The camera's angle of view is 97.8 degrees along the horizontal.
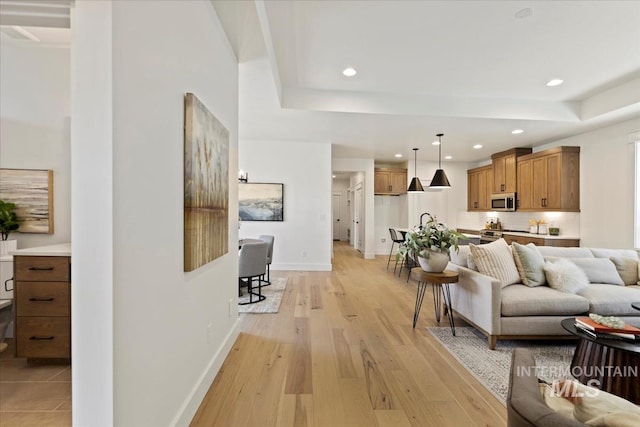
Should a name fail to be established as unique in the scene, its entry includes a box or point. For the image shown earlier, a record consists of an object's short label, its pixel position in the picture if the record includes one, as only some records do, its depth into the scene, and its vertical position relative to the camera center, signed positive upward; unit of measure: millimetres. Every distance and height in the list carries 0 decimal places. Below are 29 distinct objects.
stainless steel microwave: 5934 +258
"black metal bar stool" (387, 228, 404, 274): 6012 -464
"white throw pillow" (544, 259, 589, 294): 2682 -620
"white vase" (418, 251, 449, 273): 2799 -490
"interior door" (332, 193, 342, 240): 11455 -122
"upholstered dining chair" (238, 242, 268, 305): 3473 -611
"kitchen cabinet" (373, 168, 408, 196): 7785 +901
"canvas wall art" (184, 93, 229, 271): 1573 +185
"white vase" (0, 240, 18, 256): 2339 -284
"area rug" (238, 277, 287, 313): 3404 -1177
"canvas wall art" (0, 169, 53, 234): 2463 +153
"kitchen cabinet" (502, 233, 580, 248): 4988 -499
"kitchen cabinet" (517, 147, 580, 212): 4973 +613
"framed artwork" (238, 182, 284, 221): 5762 +248
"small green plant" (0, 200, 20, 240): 2354 -54
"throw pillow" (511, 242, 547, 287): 2818 -529
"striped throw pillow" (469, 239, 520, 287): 2746 -496
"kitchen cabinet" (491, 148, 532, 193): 5988 +984
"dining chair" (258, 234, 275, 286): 4545 -589
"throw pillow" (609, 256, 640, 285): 2986 -607
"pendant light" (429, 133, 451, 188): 5371 +630
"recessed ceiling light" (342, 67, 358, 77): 3283 +1696
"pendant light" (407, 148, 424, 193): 5991 +586
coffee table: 1628 -935
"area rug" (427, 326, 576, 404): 2057 -1215
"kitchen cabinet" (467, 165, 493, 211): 6762 +650
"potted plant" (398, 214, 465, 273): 2807 -331
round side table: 2740 -674
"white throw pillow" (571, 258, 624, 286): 2939 -604
